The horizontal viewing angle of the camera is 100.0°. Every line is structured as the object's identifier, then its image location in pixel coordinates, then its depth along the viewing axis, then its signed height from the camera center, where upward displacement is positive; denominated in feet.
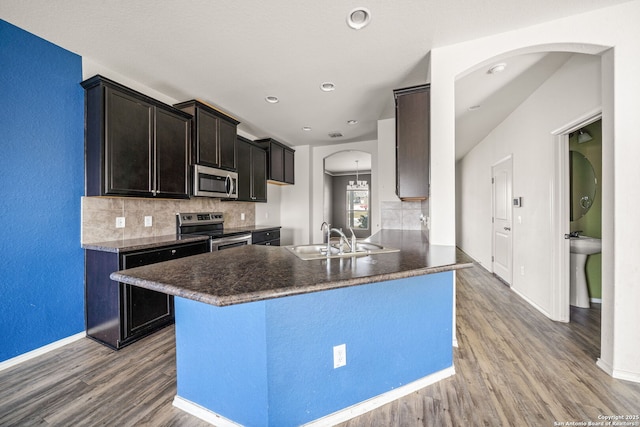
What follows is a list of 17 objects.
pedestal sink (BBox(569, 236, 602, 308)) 9.82 -2.18
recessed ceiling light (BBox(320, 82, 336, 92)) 9.79 +4.60
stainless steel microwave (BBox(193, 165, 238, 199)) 10.21 +1.19
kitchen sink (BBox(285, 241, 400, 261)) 5.68 -0.97
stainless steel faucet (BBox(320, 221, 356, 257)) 6.17 -0.76
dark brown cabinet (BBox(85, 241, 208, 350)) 7.28 -2.58
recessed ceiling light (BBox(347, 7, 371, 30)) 6.07 +4.50
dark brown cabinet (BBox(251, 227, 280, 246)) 12.95 -1.34
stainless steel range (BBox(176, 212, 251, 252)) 10.43 -0.80
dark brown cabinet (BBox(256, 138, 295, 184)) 15.75 +3.11
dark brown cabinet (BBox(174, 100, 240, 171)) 10.14 +3.08
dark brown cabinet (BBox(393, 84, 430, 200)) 7.67 +2.03
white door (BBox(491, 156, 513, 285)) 13.08 -0.65
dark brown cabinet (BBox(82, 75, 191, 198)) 7.53 +2.13
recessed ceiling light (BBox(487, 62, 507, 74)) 7.99 +4.27
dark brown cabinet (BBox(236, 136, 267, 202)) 13.44 +2.11
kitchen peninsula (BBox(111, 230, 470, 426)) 4.10 -2.19
